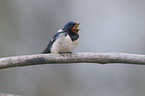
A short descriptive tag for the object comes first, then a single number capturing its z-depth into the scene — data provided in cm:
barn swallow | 699
